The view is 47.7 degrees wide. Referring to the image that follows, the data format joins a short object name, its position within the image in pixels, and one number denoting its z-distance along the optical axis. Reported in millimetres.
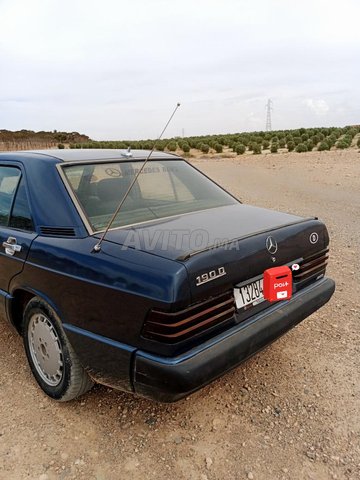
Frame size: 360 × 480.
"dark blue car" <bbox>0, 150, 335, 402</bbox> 1988
